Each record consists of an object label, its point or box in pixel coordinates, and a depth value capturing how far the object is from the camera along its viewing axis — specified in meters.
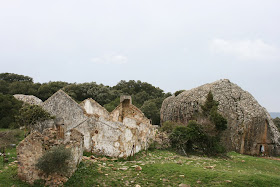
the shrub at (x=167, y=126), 25.97
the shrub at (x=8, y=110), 20.62
